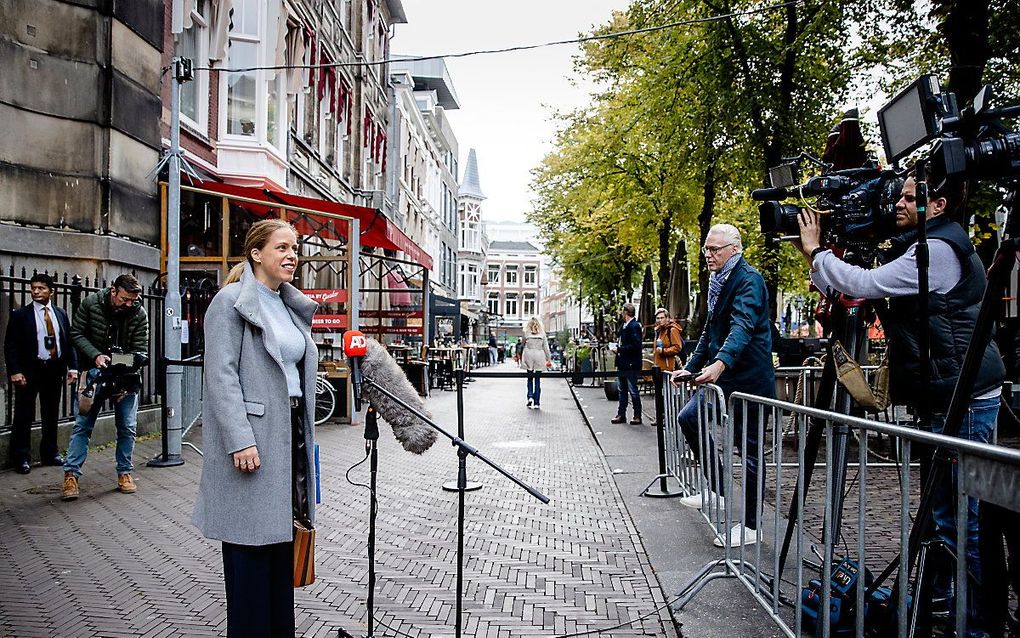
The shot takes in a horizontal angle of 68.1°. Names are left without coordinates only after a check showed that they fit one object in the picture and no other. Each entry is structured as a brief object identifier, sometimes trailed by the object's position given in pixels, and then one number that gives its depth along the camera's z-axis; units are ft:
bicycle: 39.99
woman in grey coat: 9.70
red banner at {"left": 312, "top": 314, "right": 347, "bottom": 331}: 39.37
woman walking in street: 51.31
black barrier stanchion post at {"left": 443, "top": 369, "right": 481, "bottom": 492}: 18.17
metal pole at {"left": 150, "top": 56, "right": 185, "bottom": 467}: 26.96
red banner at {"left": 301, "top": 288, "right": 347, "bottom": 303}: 40.06
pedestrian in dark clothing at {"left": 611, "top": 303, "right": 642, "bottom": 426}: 41.55
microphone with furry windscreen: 12.92
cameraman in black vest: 10.47
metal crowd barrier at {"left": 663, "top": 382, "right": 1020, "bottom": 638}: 6.67
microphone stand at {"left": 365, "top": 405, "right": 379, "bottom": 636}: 11.62
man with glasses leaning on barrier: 15.39
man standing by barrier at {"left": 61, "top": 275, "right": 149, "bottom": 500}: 21.75
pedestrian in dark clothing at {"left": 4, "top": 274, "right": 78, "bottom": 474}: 24.89
